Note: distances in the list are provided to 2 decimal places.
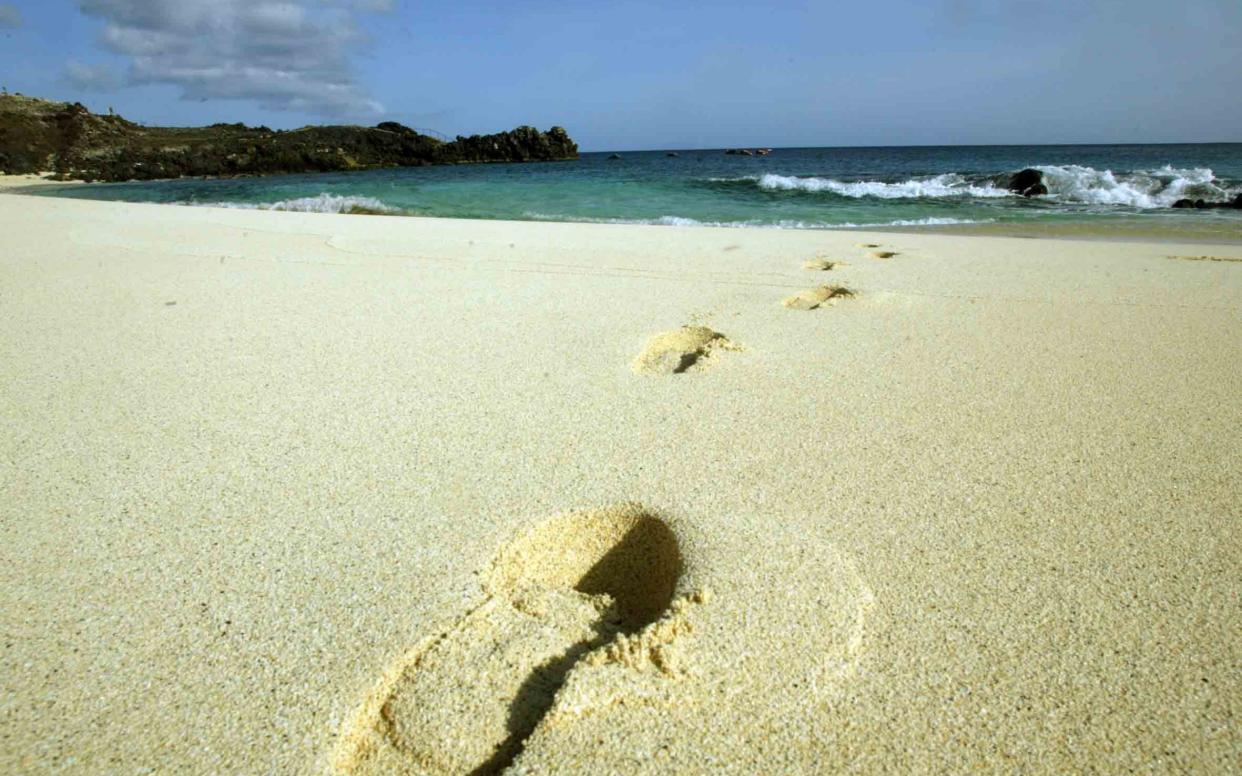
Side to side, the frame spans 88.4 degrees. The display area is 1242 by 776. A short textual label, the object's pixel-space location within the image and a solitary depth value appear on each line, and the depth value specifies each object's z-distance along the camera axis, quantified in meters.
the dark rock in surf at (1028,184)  11.16
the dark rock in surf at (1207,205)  8.61
